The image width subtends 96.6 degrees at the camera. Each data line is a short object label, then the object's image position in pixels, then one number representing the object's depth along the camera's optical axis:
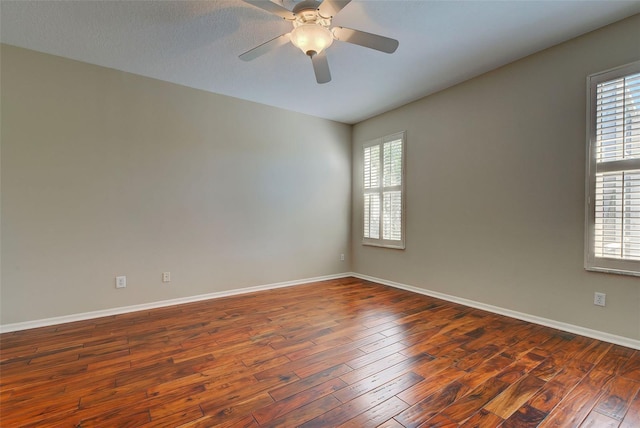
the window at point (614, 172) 2.29
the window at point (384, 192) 4.26
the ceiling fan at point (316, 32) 1.82
